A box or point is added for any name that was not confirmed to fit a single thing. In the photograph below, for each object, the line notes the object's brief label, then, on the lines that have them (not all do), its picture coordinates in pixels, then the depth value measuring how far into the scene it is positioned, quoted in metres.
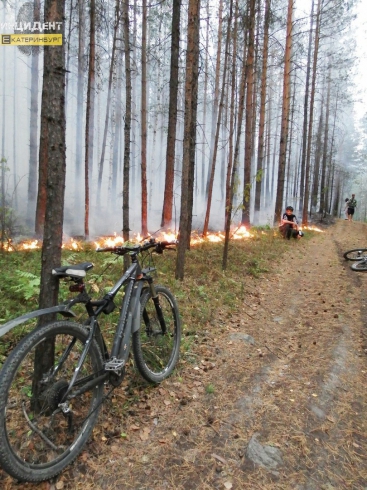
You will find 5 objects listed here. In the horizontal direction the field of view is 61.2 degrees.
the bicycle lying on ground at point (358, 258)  8.90
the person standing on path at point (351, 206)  25.33
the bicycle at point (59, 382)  2.03
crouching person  13.52
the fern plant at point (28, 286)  4.31
